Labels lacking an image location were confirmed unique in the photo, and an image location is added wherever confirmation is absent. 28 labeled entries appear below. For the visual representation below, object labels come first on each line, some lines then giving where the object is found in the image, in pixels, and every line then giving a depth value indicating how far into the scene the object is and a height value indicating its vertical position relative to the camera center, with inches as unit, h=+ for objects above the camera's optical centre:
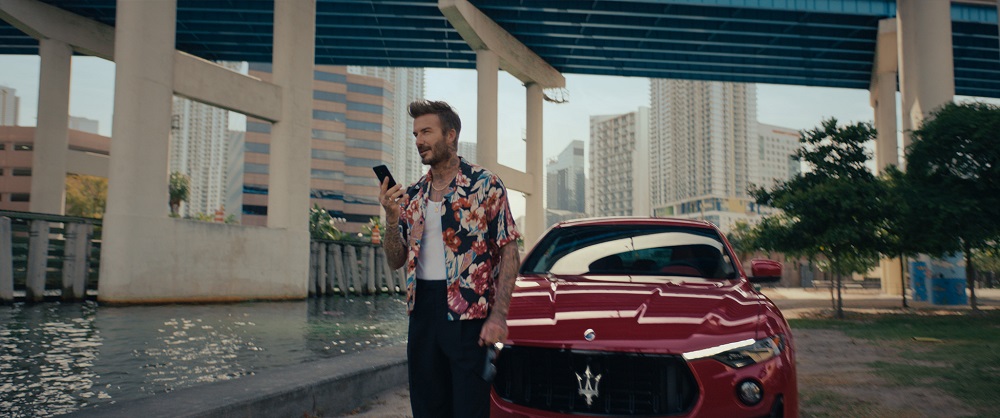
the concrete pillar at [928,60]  1093.8 +316.7
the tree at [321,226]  3513.8 +190.9
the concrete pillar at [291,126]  834.2 +159.4
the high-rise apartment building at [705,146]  6264.8 +1065.6
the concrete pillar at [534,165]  1574.8 +219.4
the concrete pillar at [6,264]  623.5 -1.7
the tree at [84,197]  3316.9 +297.6
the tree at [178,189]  3363.7 +344.5
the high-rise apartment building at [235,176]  4980.3 +646.7
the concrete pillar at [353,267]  1067.9 -3.9
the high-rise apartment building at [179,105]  6559.6 +1610.7
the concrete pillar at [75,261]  686.5 +1.4
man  108.0 -0.6
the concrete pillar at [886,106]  1350.9 +330.0
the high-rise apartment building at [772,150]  6914.4 +1133.1
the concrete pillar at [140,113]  658.2 +137.3
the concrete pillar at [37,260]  649.6 +2.0
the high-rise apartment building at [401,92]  7012.3 +1730.1
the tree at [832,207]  711.7 +59.9
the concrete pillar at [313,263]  970.0 +0.9
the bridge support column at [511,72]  1252.3 +373.7
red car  127.7 -16.0
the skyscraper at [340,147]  4692.4 +780.3
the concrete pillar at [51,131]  1198.3 +220.9
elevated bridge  674.8 +390.1
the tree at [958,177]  676.7 +89.5
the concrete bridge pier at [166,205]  657.6 +58.1
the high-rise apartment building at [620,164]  6934.1 +1011.3
